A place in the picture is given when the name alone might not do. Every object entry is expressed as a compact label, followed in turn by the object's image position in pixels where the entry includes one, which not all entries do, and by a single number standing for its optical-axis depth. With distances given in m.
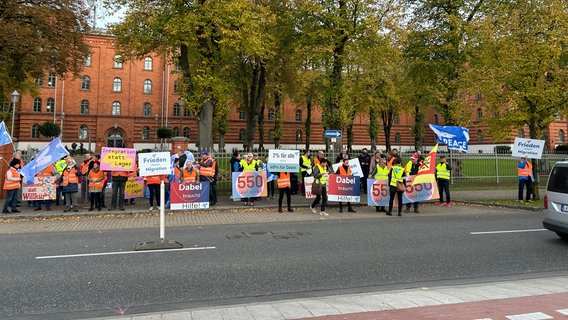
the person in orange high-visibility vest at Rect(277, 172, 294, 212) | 13.41
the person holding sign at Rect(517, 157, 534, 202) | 15.79
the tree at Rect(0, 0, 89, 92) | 20.94
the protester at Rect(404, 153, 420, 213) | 13.69
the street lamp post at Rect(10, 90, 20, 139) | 20.95
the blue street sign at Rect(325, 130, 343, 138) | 19.56
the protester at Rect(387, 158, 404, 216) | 12.62
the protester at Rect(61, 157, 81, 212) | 13.30
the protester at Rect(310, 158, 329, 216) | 12.64
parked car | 8.05
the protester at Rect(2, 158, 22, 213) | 12.78
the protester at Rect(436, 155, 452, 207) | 14.92
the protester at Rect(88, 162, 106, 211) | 13.40
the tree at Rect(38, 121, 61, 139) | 42.53
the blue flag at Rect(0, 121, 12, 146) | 13.17
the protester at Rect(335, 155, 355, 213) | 13.61
